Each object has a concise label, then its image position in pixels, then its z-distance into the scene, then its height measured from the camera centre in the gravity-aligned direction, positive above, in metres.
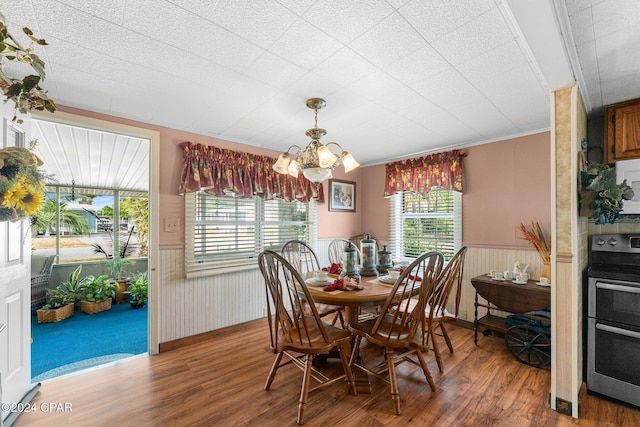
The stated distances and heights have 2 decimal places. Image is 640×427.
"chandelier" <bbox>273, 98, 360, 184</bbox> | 2.13 +0.43
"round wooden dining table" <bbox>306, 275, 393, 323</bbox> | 1.90 -0.56
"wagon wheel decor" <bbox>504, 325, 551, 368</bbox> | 2.39 -1.14
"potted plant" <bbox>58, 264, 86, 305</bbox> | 4.09 -1.08
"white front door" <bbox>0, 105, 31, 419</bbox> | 1.70 -0.55
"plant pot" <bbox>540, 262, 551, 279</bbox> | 2.63 -0.53
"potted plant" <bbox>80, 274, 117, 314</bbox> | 4.06 -1.17
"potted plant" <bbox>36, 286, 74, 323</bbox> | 3.67 -1.23
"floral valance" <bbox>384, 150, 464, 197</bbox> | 3.41 +0.53
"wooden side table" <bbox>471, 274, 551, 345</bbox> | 2.41 -0.74
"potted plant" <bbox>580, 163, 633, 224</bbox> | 1.79 +0.12
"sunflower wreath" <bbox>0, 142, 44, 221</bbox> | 0.95 +0.10
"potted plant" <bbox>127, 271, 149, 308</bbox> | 4.32 -1.22
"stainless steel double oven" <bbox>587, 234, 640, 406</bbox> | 1.79 -0.74
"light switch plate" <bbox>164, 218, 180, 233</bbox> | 2.79 -0.10
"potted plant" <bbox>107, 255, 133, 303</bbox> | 4.55 -1.01
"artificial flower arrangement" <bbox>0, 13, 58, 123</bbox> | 0.93 +0.44
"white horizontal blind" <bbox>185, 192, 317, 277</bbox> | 3.00 -0.17
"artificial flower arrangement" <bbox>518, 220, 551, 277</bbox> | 2.67 -0.27
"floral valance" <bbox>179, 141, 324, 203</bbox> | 2.88 +0.43
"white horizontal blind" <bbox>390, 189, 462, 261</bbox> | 3.55 -0.12
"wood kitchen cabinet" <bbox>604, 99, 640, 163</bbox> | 2.13 +0.63
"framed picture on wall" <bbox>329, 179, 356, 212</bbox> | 4.21 +0.28
